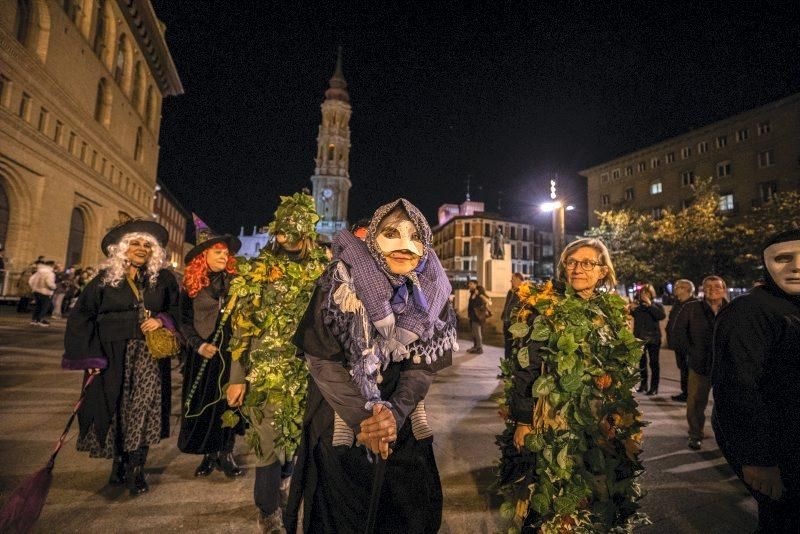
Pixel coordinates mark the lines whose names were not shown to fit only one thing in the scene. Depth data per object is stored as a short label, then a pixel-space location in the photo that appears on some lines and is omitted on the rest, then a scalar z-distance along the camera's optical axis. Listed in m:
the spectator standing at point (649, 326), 6.93
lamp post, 10.99
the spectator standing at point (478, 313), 11.17
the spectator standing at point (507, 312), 7.35
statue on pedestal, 19.70
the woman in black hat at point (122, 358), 3.07
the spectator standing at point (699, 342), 4.39
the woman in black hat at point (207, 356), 3.28
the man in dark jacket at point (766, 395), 1.90
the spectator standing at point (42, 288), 10.83
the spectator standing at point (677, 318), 5.55
